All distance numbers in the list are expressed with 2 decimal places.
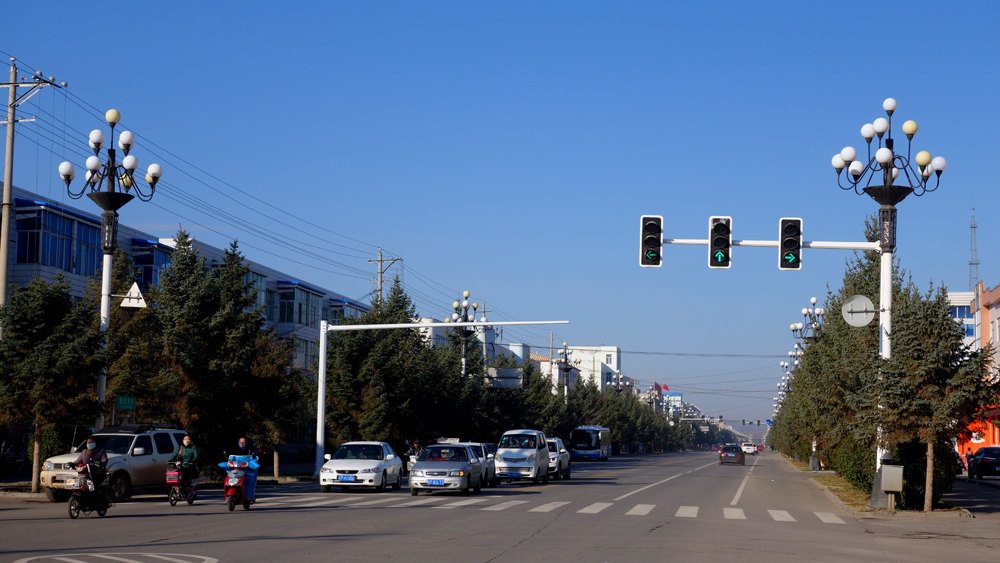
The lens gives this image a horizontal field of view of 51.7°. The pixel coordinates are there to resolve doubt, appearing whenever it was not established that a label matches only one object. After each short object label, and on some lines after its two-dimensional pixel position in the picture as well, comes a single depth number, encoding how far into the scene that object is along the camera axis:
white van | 38.47
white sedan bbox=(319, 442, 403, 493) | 30.47
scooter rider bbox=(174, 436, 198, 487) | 24.27
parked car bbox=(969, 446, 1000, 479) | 51.97
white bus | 86.56
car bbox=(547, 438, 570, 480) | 42.44
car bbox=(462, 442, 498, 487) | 32.84
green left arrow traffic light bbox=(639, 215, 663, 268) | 23.38
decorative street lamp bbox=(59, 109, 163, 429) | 27.66
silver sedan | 28.97
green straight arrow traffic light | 23.39
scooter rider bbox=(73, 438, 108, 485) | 20.61
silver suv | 23.91
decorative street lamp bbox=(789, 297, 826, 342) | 52.42
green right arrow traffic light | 23.41
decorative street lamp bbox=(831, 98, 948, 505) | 25.02
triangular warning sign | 27.95
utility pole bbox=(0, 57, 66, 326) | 29.66
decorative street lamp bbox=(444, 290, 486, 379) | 53.59
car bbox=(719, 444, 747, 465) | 81.50
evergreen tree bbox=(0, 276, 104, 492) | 25.56
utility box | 24.02
